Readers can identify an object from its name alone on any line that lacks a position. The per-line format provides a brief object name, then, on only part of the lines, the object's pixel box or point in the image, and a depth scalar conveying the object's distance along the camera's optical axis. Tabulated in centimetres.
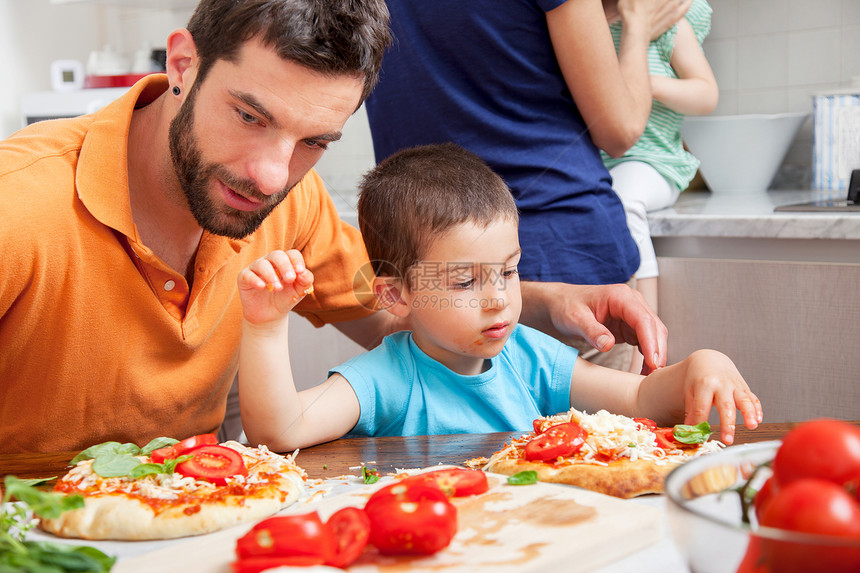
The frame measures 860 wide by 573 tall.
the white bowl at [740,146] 207
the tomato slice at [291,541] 51
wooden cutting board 53
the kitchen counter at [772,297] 147
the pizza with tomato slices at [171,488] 65
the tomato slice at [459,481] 65
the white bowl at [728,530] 31
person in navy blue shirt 122
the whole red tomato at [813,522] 31
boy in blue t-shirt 92
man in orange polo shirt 92
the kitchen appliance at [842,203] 152
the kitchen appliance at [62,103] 289
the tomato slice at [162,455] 74
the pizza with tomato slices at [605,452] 70
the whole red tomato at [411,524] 53
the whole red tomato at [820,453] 35
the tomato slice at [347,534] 52
